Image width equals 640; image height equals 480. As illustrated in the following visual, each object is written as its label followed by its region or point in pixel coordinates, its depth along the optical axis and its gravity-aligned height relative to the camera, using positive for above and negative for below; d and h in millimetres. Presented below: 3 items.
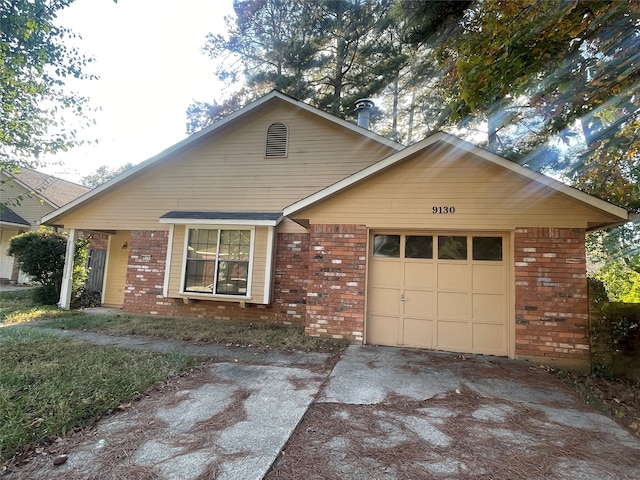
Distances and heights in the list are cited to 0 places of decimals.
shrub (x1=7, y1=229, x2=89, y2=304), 10375 -148
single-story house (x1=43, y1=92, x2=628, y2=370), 5695 +768
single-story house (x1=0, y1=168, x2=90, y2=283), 15727 +2061
